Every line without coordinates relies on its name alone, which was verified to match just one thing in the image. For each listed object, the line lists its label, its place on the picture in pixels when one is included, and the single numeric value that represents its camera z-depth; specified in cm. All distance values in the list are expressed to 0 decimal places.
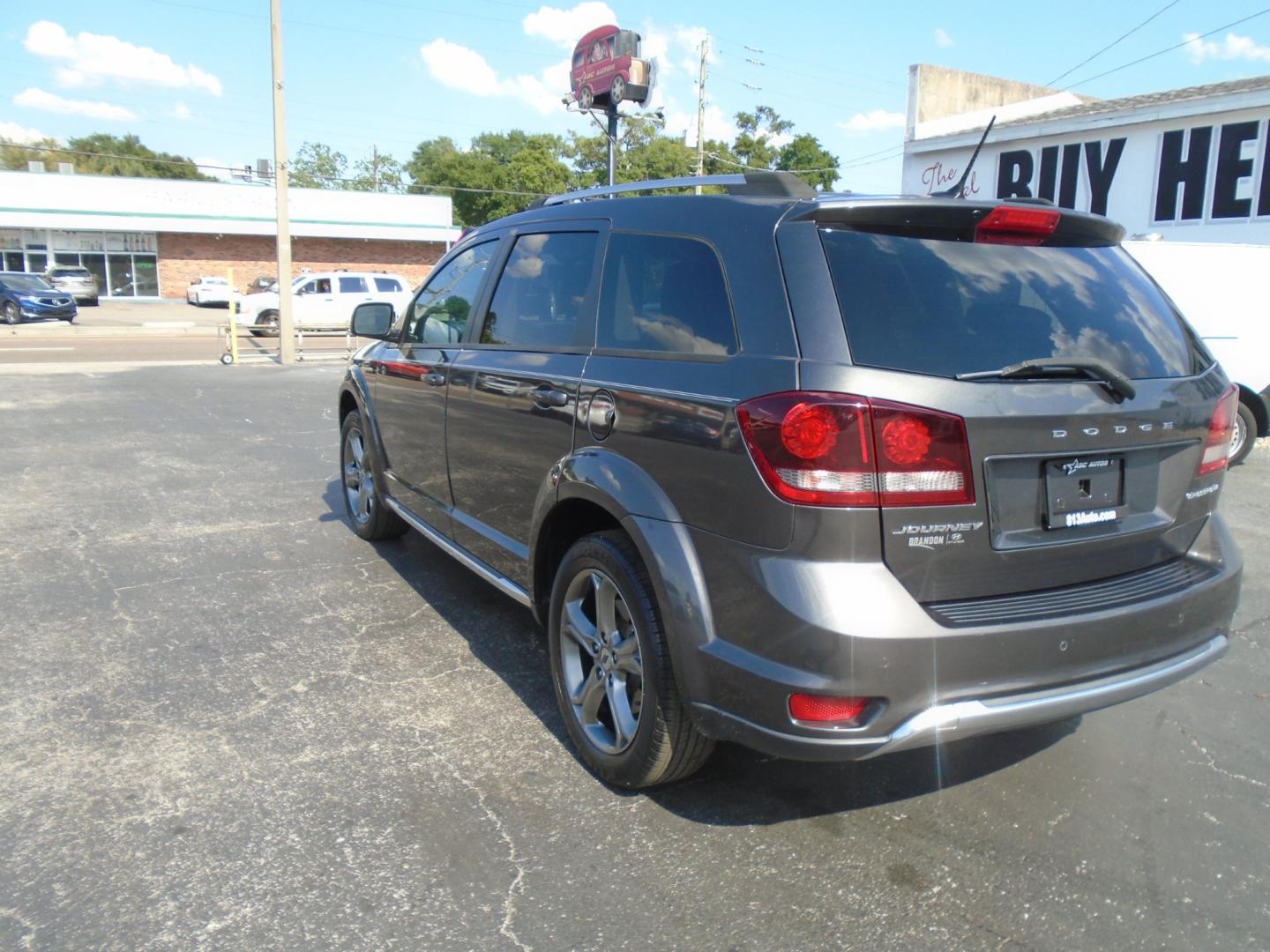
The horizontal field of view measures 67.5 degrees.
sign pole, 1094
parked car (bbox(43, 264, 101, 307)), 3672
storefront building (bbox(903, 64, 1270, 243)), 1422
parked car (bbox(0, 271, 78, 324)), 2788
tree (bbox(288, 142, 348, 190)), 9538
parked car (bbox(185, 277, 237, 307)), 4131
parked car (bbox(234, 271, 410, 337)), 2816
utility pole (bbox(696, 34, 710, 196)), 4066
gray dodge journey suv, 240
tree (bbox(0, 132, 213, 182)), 7456
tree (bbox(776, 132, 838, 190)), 6481
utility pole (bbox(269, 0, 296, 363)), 1872
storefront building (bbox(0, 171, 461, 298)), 4116
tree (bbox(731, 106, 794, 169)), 6247
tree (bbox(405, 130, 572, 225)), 6053
